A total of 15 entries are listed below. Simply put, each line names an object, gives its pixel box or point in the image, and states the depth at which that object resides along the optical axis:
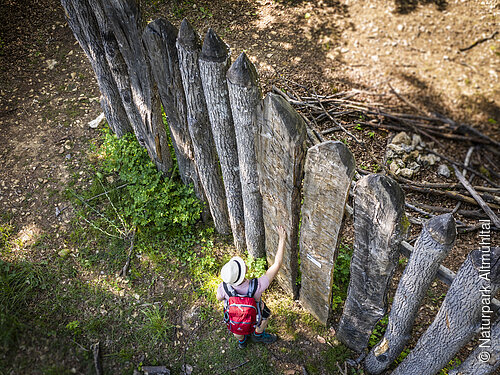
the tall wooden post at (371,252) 2.15
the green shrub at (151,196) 3.96
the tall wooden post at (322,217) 2.29
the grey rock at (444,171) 4.81
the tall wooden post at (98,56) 3.65
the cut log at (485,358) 2.21
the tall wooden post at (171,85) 2.88
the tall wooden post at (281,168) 2.40
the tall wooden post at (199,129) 2.75
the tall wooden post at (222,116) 2.64
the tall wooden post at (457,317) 2.01
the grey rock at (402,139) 5.10
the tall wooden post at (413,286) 2.10
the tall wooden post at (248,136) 2.51
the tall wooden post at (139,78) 3.14
